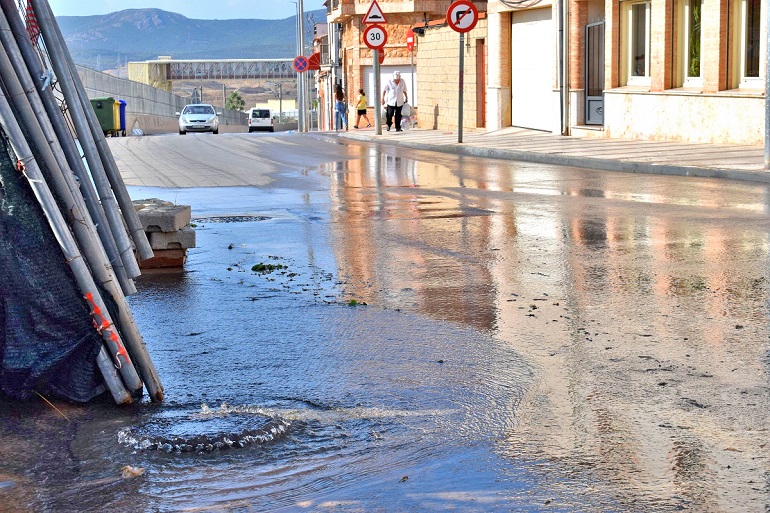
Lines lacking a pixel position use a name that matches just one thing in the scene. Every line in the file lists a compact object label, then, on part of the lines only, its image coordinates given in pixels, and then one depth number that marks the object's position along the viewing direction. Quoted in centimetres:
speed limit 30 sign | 3050
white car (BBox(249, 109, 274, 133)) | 7362
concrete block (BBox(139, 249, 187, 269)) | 920
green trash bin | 4822
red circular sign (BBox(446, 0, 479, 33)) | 2500
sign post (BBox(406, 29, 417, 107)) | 3915
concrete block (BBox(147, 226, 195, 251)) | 914
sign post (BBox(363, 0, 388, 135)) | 2995
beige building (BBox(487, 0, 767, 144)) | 2198
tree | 16988
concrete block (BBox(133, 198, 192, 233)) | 908
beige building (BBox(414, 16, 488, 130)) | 3475
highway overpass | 11894
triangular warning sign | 2986
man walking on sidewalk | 3612
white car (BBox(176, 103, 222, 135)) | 5516
